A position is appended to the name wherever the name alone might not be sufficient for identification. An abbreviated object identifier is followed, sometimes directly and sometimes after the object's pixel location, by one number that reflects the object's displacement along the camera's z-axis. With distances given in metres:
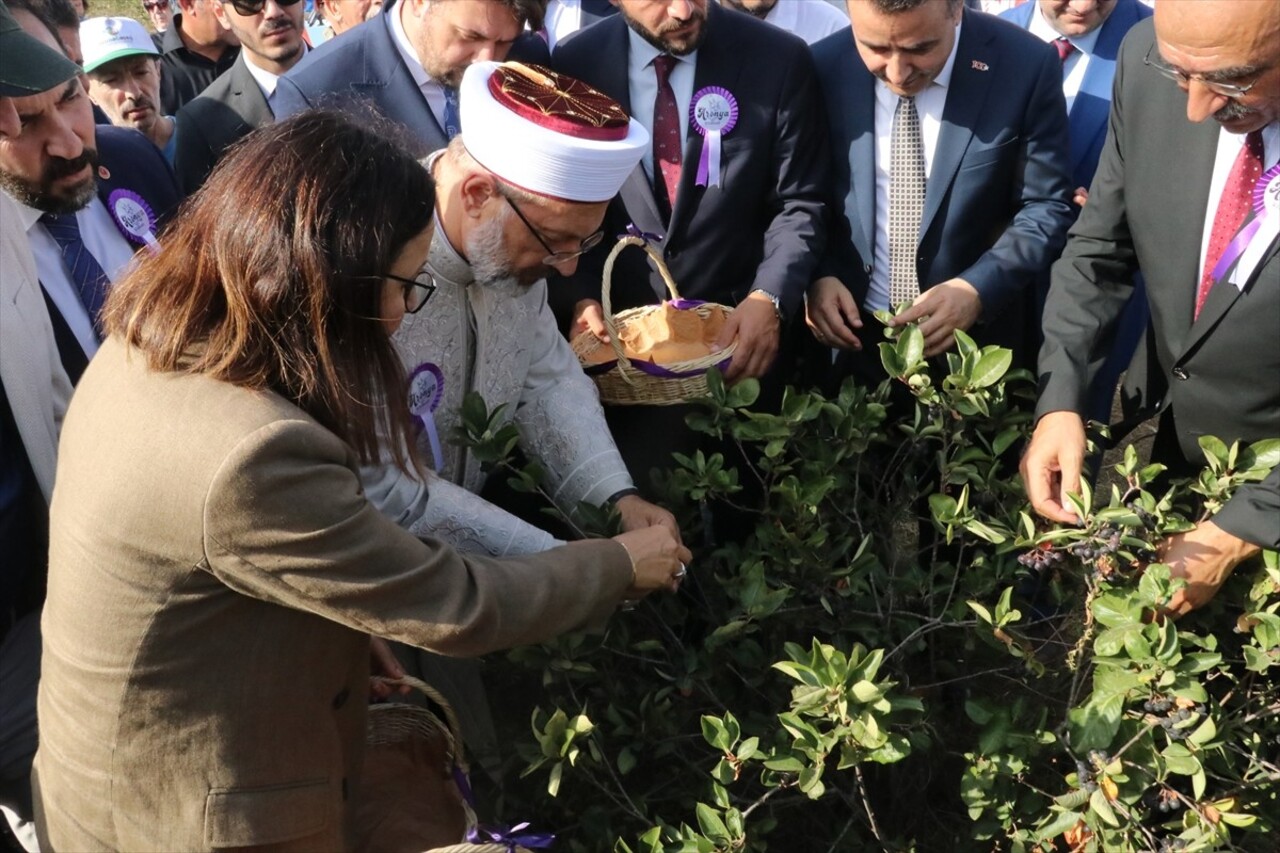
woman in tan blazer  1.82
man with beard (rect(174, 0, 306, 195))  3.99
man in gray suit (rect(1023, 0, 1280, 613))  2.38
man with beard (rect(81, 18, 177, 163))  5.05
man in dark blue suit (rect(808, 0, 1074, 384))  3.59
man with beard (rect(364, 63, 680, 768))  2.57
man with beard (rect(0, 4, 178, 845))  2.63
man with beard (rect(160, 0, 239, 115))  5.92
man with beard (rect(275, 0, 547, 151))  3.56
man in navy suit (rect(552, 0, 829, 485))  3.72
